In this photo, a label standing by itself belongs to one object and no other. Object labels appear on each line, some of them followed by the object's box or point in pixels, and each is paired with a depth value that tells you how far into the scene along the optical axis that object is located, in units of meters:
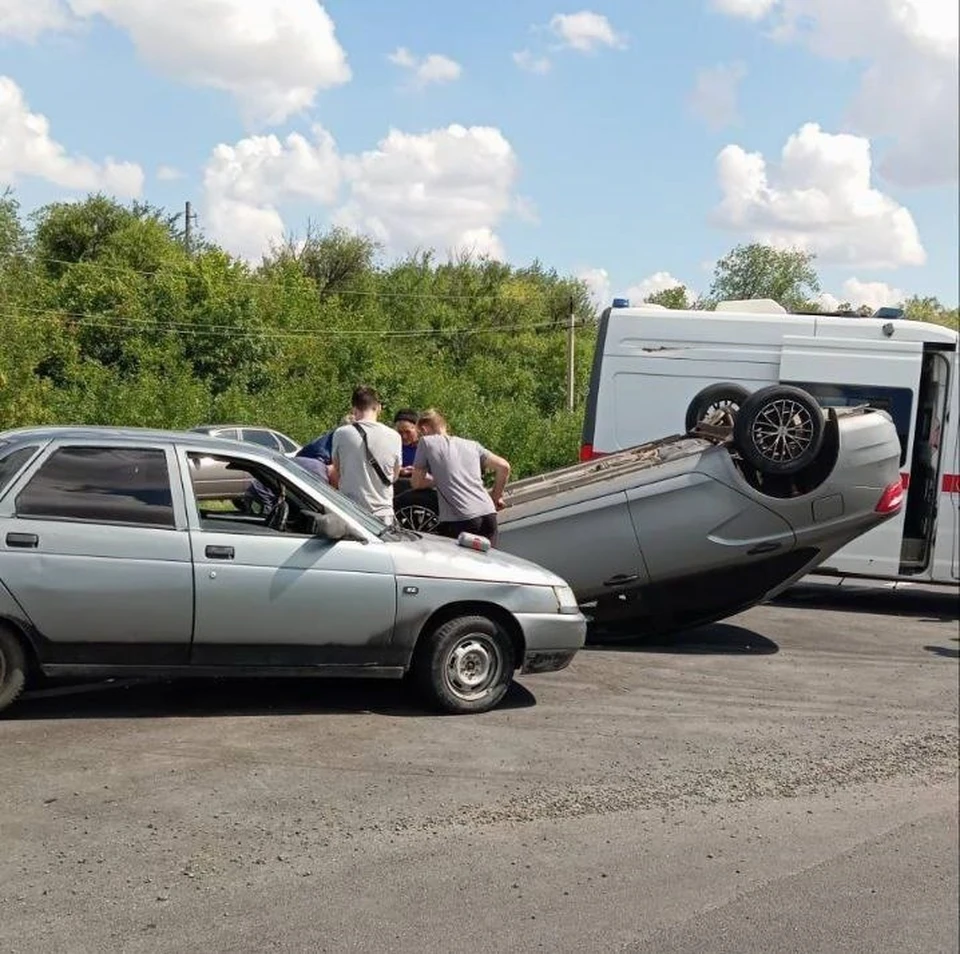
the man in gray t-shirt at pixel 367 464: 7.67
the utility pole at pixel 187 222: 49.88
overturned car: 8.52
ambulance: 10.78
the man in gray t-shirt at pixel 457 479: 8.05
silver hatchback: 5.72
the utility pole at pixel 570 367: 42.59
